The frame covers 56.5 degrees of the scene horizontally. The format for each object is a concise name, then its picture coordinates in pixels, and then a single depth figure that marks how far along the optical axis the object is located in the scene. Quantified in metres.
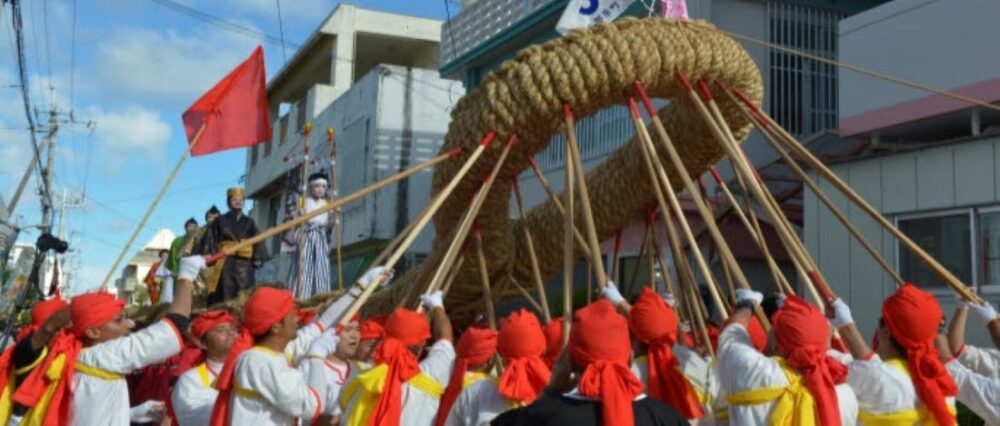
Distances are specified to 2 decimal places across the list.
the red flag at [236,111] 6.02
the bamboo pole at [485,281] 4.58
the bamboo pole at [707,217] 3.56
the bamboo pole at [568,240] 3.71
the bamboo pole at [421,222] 3.74
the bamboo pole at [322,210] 3.74
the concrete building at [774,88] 8.36
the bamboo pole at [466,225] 4.21
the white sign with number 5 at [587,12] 5.39
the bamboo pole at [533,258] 4.43
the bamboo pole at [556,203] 4.78
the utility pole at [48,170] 22.13
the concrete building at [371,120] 14.85
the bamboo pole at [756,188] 3.48
